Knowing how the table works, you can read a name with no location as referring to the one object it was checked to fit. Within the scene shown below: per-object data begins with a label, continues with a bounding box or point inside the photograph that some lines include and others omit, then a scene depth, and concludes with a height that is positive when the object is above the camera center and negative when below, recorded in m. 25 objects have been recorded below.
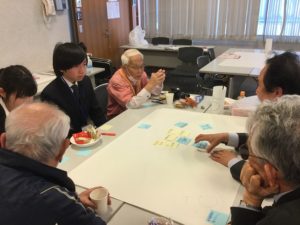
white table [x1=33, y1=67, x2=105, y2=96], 3.49 -0.80
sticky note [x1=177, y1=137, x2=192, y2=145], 1.69 -0.73
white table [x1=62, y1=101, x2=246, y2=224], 1.17 -0.74
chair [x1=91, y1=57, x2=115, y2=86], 4.42 -0.86
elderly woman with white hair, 2.40 -0.61
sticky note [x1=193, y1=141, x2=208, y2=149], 1.64 -0.73
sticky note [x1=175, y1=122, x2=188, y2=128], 1.93 -0.72
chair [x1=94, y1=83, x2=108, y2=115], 2.58 -0.72
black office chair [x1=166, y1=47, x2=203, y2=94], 4.63 -0.95
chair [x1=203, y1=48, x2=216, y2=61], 5.21 -0.73
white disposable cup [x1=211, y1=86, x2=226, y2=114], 2.22 -0.65
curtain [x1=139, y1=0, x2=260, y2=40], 5.80 -0.15
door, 4.99 -0.28
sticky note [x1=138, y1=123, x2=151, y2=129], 1.92 -0.73
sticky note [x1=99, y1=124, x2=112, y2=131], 1.96 -0.75
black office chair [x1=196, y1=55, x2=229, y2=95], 4.21 -0.99
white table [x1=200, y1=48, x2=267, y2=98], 3.38 -0.67
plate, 1.68 -0.73
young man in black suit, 2.15 -0.54
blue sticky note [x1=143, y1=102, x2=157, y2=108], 2.38 -0.74
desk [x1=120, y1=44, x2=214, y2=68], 5.71 -0.85
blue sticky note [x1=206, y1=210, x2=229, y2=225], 1.07 -0.75
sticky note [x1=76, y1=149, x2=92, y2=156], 1.62 -0.75
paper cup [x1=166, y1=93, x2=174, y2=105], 2.39 -0.69
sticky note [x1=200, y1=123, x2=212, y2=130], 1.88 -0.72
